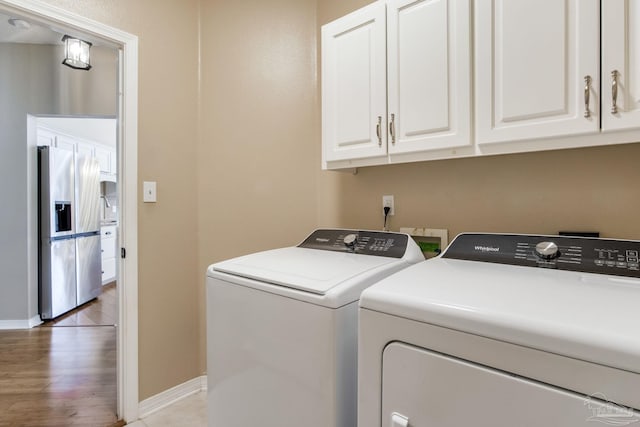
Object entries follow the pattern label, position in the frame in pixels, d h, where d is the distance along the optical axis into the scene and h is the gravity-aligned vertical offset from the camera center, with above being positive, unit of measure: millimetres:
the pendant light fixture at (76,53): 2467 +1145
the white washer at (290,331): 976 -393
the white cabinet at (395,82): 1262 +530
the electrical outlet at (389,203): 1794 +33
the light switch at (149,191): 1895 +99
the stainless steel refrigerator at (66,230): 3432 -238
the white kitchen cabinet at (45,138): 3450 +732
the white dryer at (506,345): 588 -270
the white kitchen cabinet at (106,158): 4710 +727
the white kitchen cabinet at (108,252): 4844 -633
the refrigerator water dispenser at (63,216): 3516 -78
